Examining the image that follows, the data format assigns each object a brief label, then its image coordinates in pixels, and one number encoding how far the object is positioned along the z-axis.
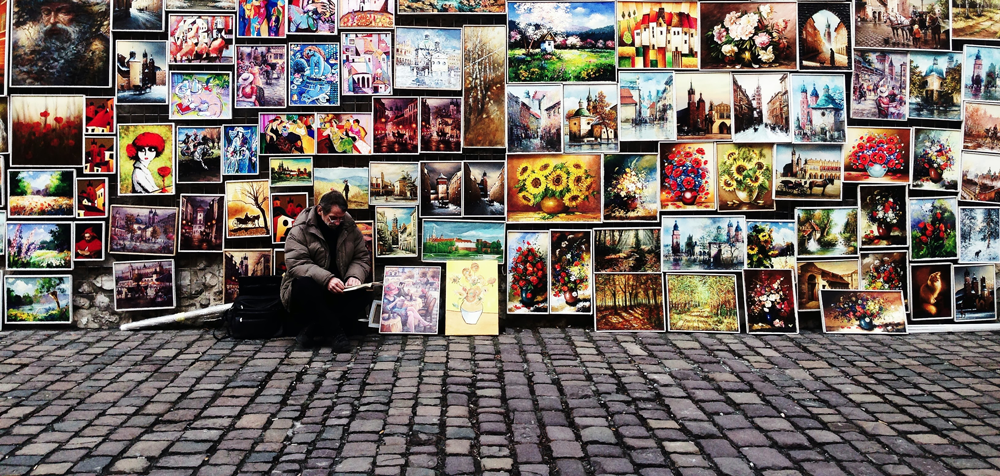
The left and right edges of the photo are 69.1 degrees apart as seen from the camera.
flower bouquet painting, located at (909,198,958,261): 7.23
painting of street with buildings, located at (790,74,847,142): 7.07
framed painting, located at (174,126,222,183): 6.98
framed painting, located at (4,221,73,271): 6.97
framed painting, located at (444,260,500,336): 6.87
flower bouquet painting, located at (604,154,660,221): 7.07
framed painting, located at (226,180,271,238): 7.02
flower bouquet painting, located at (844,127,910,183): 7.12
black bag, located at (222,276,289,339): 6.54
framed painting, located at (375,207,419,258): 7.06
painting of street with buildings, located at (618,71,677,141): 7.03
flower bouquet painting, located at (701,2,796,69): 7.04
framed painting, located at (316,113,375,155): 6.99
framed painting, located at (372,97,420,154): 7.00
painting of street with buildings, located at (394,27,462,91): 6.98
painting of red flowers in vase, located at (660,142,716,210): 7.06
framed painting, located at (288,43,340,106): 6.95
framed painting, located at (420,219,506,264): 7.09
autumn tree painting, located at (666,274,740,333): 7.01
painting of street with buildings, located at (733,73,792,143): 7.05
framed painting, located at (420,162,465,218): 7.05
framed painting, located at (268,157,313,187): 7.00
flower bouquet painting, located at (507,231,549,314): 7.09
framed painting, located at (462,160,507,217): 7.05
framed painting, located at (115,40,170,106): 6.95
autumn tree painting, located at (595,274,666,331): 7.04
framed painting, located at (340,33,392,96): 6.95
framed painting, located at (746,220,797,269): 7.11
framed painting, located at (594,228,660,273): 7.10
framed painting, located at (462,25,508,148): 7.00
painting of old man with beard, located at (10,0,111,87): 6.94
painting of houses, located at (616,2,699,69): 7.02
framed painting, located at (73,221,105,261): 7.00
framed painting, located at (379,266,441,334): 6.88
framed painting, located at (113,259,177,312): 7.01
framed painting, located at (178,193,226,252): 7.02
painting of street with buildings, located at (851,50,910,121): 7.11
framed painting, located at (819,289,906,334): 7.01
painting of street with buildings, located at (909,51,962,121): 7.15
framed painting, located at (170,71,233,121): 6.95
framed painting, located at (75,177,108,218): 6.97
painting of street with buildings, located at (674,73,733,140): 7.04
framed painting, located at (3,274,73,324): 6.98
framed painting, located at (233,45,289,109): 6.95
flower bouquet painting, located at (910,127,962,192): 7.20
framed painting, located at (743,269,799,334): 7.01
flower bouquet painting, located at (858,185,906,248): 7.18
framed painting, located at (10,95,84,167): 6.94
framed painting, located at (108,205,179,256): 6.99
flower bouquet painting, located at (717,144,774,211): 7.07
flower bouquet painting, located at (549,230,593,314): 7.09
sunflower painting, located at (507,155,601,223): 7.05
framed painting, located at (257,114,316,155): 6.97
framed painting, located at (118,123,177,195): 6.96
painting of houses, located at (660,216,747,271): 7.09
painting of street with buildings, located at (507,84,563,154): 7.02
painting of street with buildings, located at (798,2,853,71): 7.06
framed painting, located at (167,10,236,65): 6.94
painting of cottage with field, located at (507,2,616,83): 7.01
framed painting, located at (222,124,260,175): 6.98
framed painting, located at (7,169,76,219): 6.96
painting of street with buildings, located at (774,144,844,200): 7.09
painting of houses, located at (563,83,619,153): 7.02
